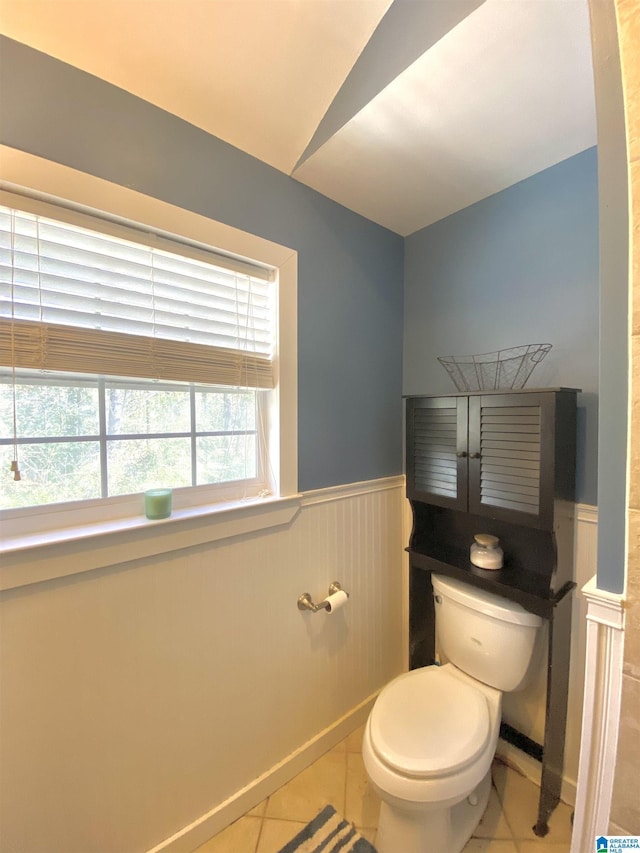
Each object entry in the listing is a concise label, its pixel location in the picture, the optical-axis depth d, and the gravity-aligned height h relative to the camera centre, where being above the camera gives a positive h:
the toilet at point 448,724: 0.95 -0.99
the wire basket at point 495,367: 1.30 +0.20
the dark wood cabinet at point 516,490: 1.09 -0.27
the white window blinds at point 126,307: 0.84 +0.33
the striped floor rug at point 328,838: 1.09 -1.40
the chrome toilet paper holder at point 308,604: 1.32 -0.74
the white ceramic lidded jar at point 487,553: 1.29 -0.53
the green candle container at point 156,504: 1.00 -0.26
